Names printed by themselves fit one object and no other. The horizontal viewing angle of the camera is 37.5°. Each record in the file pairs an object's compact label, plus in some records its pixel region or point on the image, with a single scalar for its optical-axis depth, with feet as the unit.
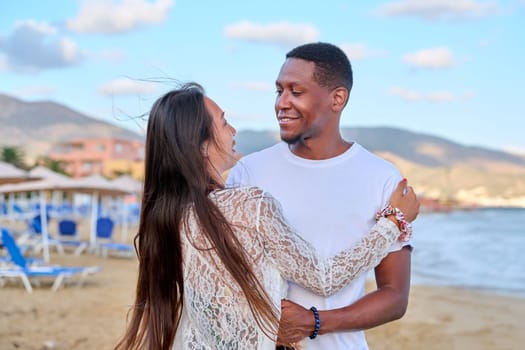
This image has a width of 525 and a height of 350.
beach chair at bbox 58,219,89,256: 62.23
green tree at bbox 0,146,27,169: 166.87
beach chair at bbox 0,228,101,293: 37.35
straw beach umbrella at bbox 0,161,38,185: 62.64
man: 7.16
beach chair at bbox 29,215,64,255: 56.33
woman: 6.48
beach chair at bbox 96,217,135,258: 58.32
